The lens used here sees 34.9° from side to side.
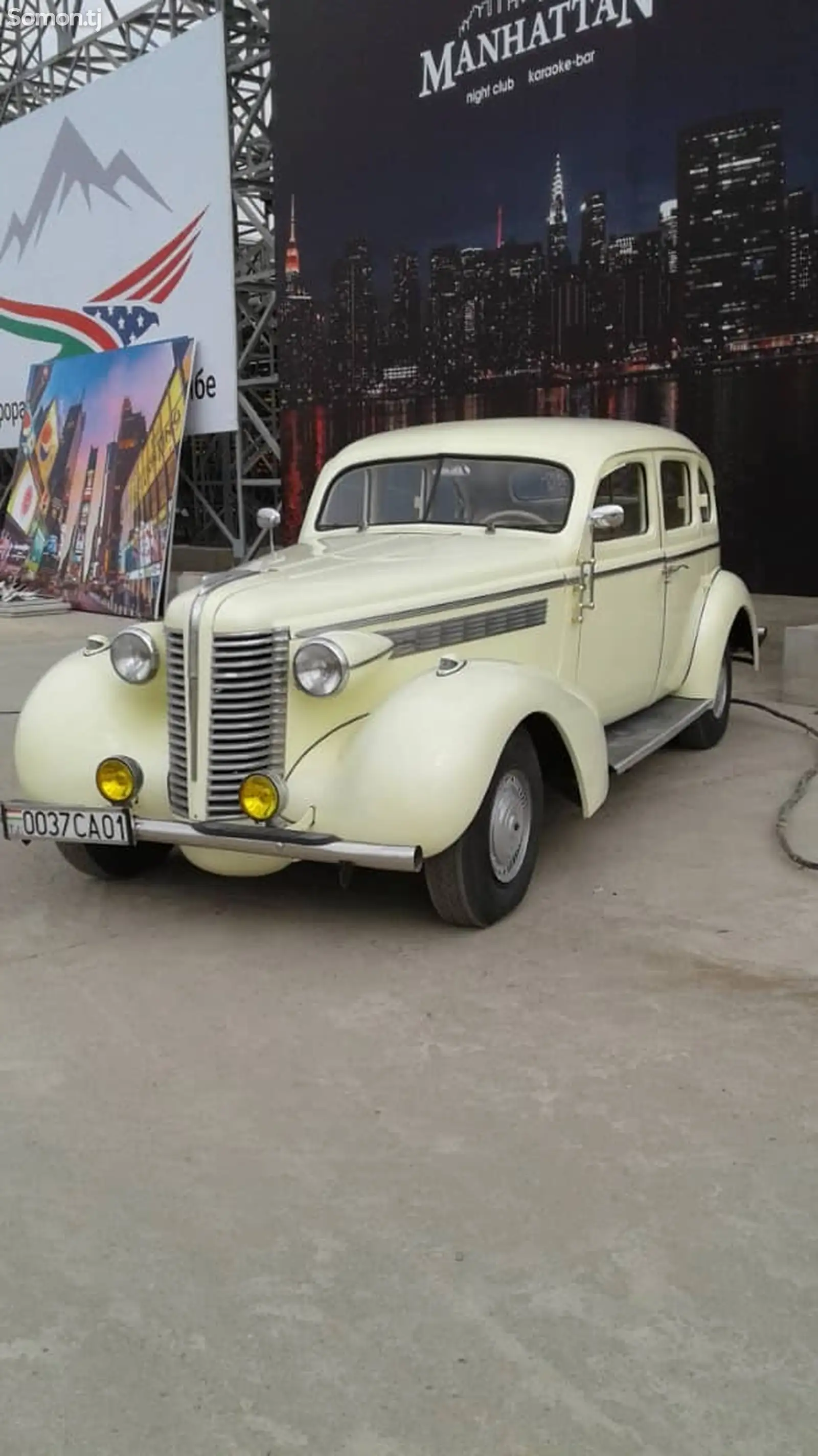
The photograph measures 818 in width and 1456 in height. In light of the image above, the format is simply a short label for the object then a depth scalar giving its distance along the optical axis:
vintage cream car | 3.93
